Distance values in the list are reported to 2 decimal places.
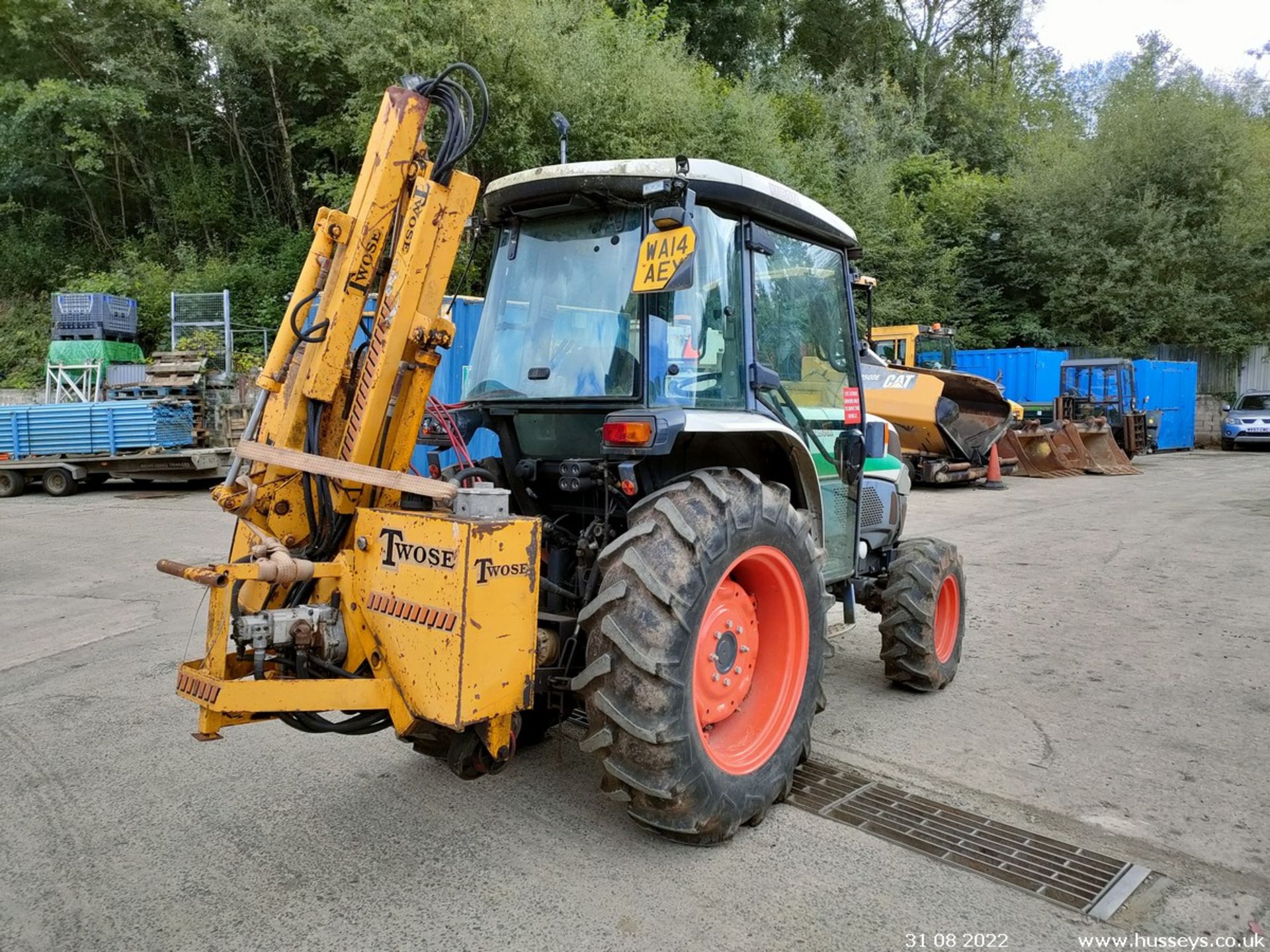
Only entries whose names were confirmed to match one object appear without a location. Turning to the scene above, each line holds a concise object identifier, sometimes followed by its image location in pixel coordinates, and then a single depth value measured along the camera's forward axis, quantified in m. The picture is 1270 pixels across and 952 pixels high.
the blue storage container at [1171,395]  22.94
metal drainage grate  2.88
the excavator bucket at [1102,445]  18.36
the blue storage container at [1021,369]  21.42
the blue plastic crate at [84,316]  17.12
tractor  2.74
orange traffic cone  15.56
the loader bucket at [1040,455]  17.61
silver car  23.39
